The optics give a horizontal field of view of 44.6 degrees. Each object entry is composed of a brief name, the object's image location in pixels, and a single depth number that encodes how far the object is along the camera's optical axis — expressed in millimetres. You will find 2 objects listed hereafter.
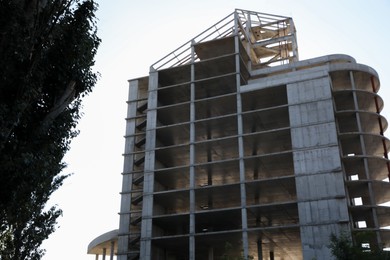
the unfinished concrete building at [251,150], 48219
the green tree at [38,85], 17750
